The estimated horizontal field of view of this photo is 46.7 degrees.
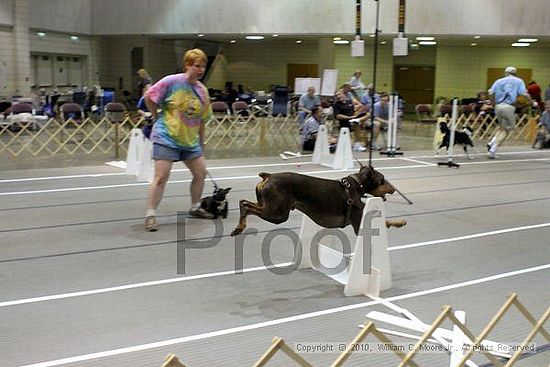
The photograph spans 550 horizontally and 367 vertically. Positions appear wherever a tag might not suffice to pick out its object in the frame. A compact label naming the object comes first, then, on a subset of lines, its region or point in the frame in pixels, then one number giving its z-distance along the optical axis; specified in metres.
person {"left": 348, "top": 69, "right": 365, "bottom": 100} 13.65
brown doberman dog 4.14
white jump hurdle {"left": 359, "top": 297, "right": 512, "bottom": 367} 3.01
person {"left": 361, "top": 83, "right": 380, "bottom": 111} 13.32
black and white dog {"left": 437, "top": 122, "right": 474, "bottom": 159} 10.99
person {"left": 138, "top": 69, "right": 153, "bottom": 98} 11.57
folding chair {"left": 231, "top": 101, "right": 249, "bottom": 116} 15.05
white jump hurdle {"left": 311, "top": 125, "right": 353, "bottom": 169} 9.52
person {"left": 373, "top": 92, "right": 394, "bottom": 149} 12.57
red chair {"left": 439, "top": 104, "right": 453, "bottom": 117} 14.06
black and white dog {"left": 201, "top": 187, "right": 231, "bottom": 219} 6.06
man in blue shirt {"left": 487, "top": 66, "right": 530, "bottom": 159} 11.13
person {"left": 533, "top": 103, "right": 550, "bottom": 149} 13.30
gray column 17.45
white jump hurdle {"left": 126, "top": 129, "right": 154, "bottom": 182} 8.16
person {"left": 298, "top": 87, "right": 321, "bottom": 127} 12.31
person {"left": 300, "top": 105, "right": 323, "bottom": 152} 11.17
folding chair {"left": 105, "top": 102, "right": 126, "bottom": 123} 13.45
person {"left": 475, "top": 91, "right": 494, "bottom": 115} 14.11
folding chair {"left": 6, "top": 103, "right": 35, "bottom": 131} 12.48
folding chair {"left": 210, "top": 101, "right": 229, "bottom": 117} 14.84
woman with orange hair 5.38
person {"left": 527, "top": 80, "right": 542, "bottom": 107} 19.53
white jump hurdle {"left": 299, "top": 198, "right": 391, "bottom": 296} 4.00
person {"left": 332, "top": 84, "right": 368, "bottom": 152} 11.66
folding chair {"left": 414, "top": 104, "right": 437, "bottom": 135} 16.45
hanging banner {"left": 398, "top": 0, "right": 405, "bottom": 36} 8.60
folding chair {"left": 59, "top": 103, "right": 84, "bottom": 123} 12.80
